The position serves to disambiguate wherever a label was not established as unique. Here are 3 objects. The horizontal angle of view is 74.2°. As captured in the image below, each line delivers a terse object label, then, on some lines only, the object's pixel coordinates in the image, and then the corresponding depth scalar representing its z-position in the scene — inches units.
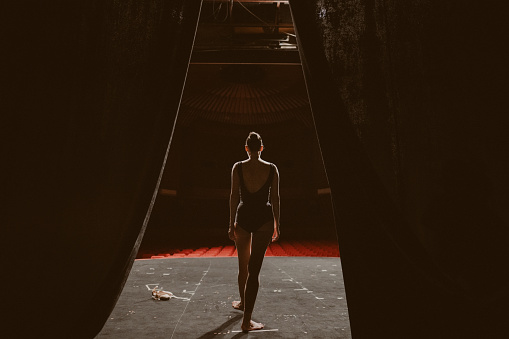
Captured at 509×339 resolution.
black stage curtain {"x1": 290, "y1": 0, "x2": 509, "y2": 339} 67.0
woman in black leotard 97.0
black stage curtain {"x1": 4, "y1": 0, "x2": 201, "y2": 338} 68.4
